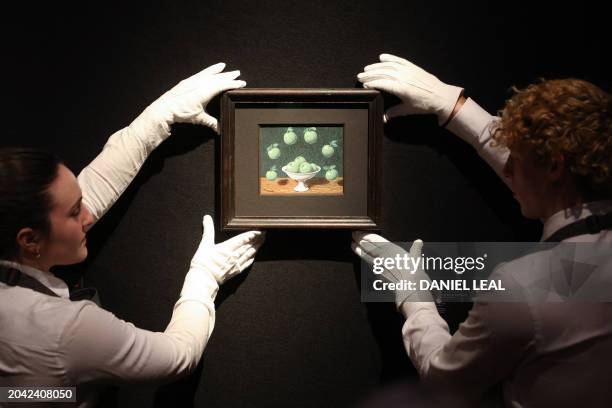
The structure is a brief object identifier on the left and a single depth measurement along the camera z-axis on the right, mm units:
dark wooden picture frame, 1527
